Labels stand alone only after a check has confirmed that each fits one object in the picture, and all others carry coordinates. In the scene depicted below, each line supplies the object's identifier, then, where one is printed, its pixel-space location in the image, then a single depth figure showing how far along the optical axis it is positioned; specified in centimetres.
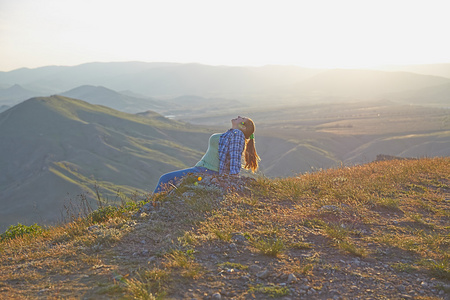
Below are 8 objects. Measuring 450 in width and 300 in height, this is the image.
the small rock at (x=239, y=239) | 441
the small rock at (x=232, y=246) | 426
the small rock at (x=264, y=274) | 360
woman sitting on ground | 643
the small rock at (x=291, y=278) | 353
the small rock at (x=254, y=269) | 372
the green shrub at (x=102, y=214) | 565
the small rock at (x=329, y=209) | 547
